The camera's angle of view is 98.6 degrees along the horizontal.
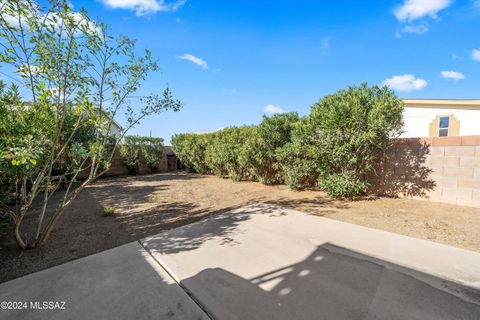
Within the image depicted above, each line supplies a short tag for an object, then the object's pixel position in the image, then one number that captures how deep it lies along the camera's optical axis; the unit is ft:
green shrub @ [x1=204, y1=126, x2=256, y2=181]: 31.07
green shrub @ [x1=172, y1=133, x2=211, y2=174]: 44.52
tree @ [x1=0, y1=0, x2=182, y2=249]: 9.19
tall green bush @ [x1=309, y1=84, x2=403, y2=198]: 17.58
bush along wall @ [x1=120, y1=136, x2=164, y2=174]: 47.03
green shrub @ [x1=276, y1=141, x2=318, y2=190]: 23.50
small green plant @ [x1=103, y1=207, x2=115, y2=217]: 17.46
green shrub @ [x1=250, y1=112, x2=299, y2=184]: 26.76
